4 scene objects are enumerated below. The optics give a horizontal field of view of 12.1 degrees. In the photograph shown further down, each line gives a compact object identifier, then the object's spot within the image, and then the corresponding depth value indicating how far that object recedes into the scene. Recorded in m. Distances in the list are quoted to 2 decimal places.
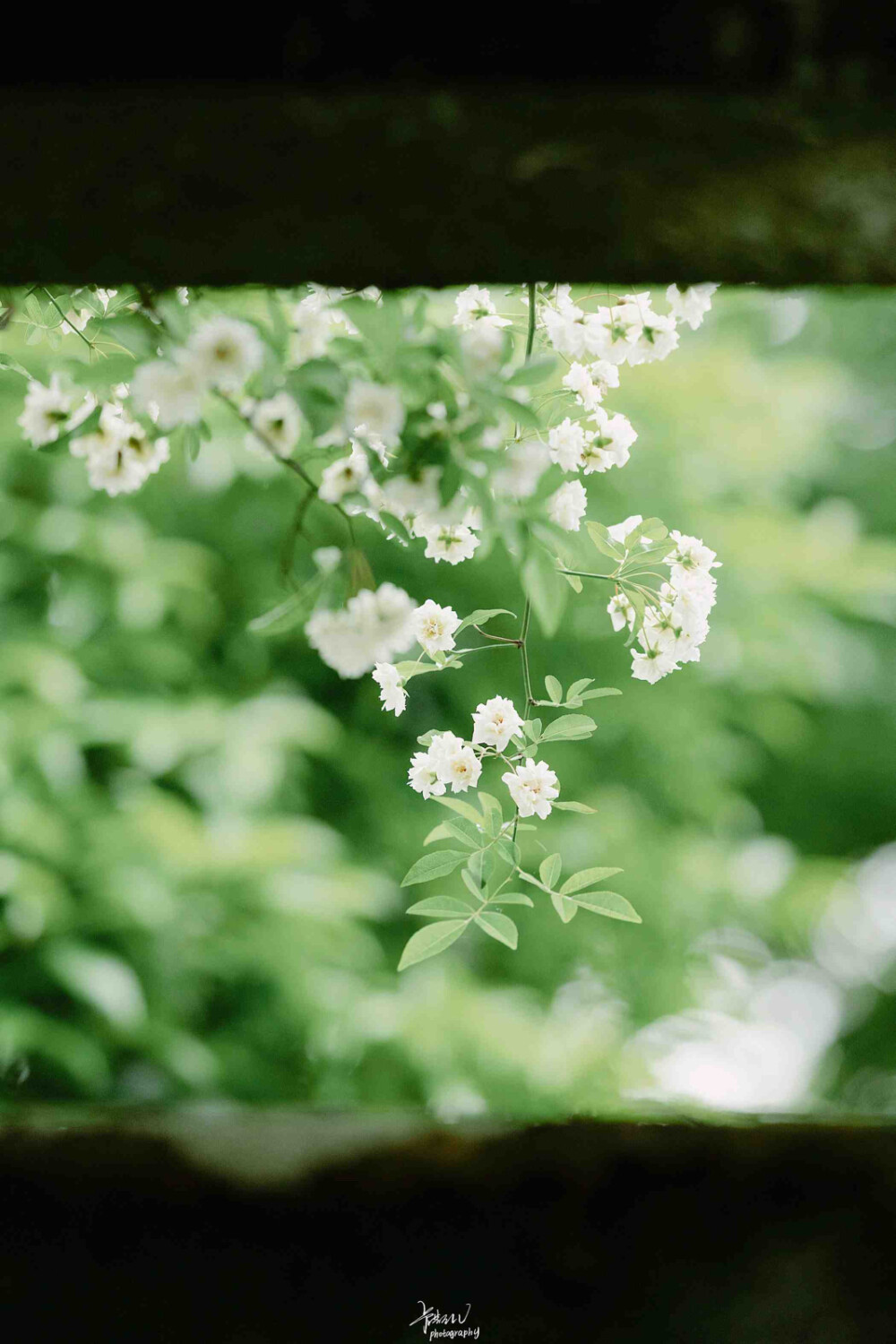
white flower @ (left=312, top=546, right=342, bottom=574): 1.58
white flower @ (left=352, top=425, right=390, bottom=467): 1.59
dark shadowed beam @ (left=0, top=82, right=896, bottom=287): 1.52
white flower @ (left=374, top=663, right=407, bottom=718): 1.71
